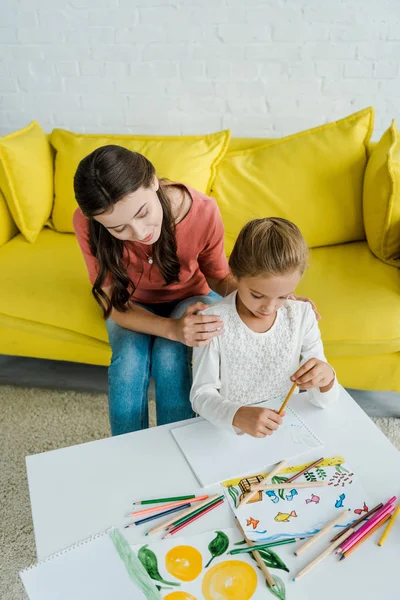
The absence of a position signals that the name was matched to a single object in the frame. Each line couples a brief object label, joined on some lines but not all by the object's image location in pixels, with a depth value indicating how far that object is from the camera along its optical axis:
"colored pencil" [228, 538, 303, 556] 0.80
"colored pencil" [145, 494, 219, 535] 0.83
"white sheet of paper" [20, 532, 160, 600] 0.75
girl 1.00
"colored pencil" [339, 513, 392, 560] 0.79
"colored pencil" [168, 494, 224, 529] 0.84
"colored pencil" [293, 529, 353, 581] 0.76
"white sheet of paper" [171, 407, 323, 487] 0.94
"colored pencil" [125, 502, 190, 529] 0.84
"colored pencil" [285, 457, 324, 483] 0.92
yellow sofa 1.49
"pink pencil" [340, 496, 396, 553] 0.79
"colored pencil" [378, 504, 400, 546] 0.81
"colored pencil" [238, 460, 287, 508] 0.87
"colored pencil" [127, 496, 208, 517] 0.86
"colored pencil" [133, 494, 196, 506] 0.88
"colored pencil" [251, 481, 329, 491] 0.90
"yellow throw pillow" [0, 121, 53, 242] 1.87
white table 0.76
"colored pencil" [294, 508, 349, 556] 0.79
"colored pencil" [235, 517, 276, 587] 0.75
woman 1.12
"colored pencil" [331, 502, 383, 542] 0.81
